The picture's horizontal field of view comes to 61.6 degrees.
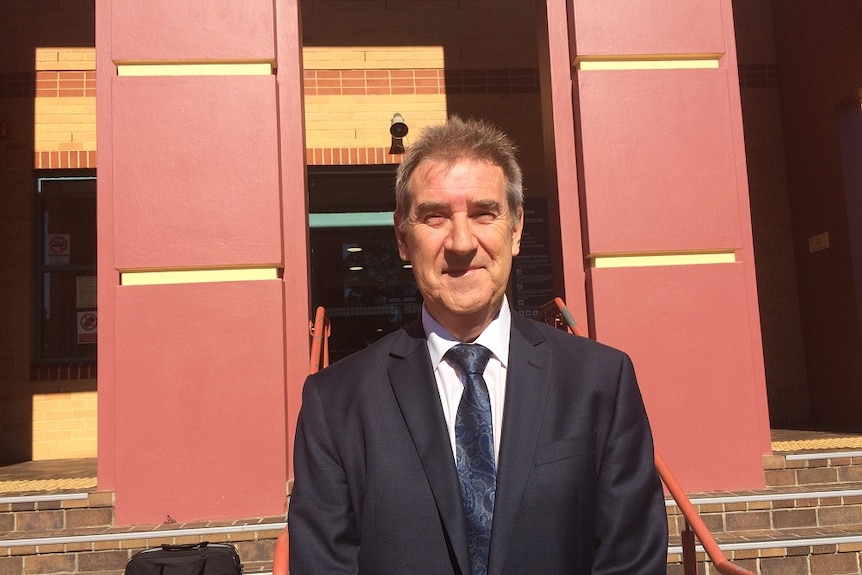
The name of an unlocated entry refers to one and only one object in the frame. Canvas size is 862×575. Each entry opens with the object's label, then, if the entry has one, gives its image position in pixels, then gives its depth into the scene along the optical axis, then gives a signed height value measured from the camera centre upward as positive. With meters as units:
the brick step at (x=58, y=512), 4.35 -0.99
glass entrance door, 8.17 +0.64
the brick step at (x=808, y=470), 4.72 -1.03
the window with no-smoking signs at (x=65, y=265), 7.64 +0.89
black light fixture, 7.33 +2.07
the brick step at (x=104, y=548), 4.06 -1.13
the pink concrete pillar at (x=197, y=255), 4.39 +0.55
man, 1.59 -0.25
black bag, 3.24 -0.99
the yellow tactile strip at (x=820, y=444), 5.12 -0.96
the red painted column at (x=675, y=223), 4.63 +0.63
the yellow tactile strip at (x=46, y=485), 4.71 -0.92
